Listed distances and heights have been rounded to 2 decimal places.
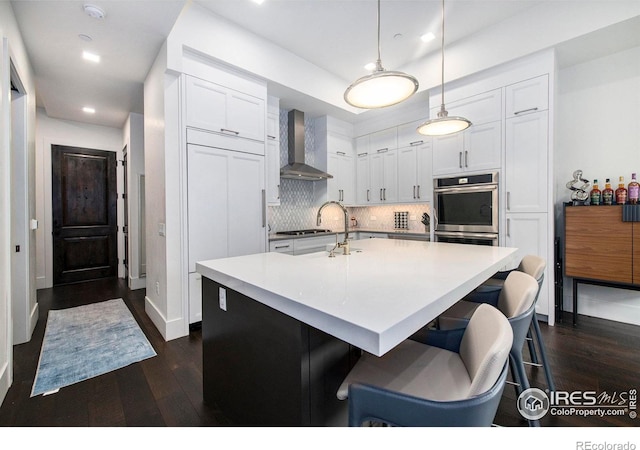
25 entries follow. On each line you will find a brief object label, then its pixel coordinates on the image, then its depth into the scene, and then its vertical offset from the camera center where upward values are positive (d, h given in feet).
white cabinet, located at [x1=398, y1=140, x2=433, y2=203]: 13.82 +2.38
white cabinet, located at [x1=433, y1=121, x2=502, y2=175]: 10.93 +2.85
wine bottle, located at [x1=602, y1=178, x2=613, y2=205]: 9.21 +0.82
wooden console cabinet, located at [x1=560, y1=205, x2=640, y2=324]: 8.64 -0.89
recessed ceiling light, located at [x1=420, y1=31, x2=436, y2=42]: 10.69 +6.96
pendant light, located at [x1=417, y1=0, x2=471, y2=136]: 7.59 +2.64
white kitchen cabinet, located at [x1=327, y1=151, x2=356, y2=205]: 15.90 +2.47
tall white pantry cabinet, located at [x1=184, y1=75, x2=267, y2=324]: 9.53 +1.74
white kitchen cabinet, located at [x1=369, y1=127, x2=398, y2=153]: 15.33 +4.50
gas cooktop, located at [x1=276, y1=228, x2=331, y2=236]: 13.98 -0.54
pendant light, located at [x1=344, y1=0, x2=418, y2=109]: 5.69 +2.85
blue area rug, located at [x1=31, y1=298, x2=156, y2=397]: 6.96 -3.63
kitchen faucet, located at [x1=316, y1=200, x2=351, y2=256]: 6.56 -0.56
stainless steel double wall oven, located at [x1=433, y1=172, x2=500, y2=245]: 11.02 +0.47
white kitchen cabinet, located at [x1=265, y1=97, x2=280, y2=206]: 12.94 +3.29
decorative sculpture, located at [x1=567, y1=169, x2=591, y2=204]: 9.72 +1.13
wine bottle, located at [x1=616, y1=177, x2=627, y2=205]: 9.07 +0.80
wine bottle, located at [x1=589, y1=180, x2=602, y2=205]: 9.38 +0.77
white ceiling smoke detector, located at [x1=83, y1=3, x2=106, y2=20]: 7.13 +5.36
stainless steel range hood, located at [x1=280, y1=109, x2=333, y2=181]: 14.32 +3.72
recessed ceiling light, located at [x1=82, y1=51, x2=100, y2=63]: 9.12 +5.40
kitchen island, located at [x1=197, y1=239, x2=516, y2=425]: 2.93 -1.08
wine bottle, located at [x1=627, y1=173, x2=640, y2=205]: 8.80 +0.85
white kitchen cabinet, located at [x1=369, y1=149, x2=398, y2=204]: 15.26 +2.48
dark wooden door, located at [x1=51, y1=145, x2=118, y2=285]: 15.53 +0.49
